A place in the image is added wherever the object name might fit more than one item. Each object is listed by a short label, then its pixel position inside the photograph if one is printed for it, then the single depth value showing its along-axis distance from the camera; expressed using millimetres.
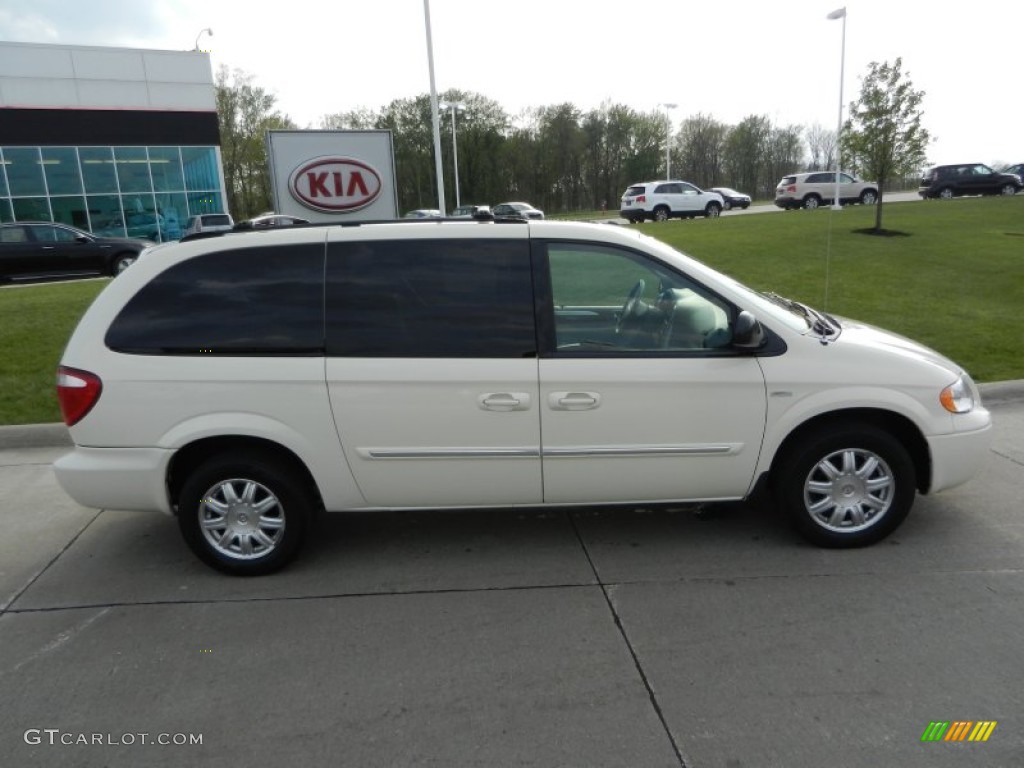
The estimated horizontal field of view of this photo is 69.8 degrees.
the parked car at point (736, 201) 43594
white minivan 3674
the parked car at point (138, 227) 30688
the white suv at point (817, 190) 30828
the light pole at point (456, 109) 55500
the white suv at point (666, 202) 30078
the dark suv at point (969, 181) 32844
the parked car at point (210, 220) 25672
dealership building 28281
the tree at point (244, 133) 51625
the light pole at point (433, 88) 16844
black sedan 17078
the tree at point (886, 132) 18094
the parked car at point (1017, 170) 35519
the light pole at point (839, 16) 19808
